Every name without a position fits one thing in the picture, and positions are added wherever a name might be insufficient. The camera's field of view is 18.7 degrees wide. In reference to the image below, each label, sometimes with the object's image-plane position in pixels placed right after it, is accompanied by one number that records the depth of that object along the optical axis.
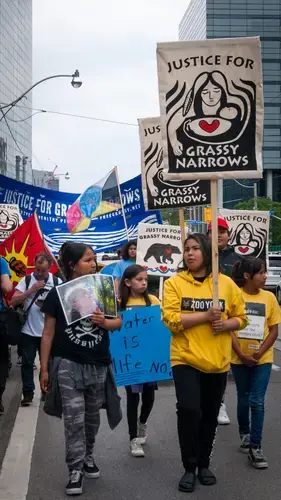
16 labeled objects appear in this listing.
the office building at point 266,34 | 96.06
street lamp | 23.75
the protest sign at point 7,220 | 18.14
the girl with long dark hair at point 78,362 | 5.79
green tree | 67.44
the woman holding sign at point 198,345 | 5.71
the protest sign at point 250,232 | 11.08
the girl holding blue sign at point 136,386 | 6.93
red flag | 9.66
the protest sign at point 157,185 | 9.76
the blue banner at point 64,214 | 13.87
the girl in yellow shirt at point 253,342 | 6.58
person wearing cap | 7.79
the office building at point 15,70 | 101.75
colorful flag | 13.86
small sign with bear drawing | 12.30
